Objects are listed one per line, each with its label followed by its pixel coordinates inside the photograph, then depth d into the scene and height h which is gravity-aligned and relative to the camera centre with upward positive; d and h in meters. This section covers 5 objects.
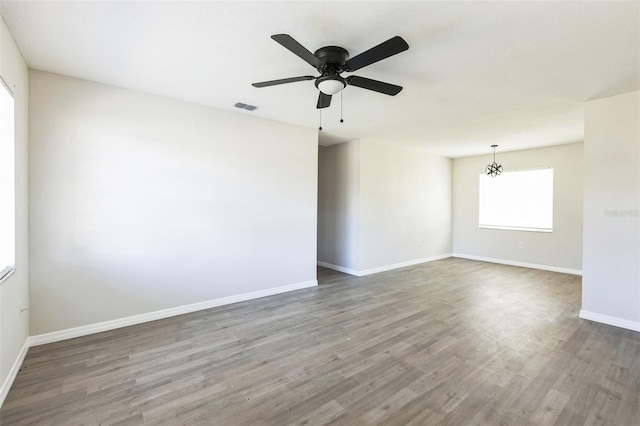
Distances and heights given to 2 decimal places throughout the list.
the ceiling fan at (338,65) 1.94 +1.05
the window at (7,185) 2.16 +0.17
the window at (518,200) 6.08 +0.25
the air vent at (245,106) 3.62 +1.31
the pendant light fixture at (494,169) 6.39 +0.94
